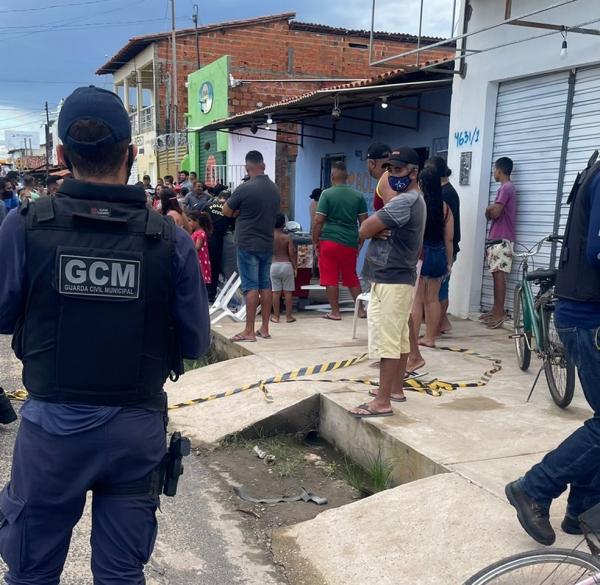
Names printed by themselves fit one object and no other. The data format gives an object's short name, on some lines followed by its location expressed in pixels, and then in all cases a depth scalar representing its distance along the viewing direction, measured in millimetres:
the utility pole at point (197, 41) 24094
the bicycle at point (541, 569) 1996
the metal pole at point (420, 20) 6922
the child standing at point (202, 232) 8297
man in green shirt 7484
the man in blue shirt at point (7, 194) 10102
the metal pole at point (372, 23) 7004
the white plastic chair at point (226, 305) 8172
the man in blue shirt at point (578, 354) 2666
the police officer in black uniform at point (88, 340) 1903
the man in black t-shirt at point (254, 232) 6812
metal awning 8703
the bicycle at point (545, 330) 4684
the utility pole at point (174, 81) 23625
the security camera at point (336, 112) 9117
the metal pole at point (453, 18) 6995
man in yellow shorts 4234
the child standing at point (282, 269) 7824
